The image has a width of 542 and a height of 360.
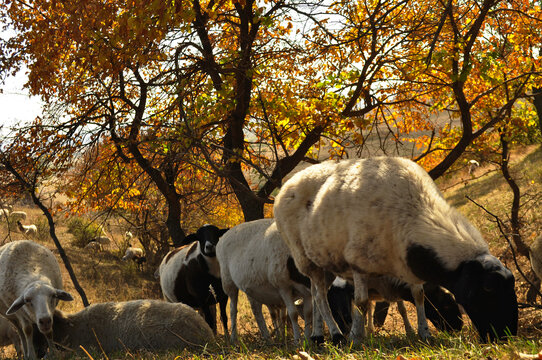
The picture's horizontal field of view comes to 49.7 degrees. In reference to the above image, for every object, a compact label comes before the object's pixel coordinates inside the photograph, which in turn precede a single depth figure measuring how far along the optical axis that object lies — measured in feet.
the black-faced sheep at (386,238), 14.64
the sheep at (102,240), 82.48
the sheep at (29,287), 26.14
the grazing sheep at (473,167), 102.41
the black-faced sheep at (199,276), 31.12
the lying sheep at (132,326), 24.18
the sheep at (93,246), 78.51
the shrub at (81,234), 82.99
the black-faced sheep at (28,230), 81.25
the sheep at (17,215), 91.24
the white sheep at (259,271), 22.65
